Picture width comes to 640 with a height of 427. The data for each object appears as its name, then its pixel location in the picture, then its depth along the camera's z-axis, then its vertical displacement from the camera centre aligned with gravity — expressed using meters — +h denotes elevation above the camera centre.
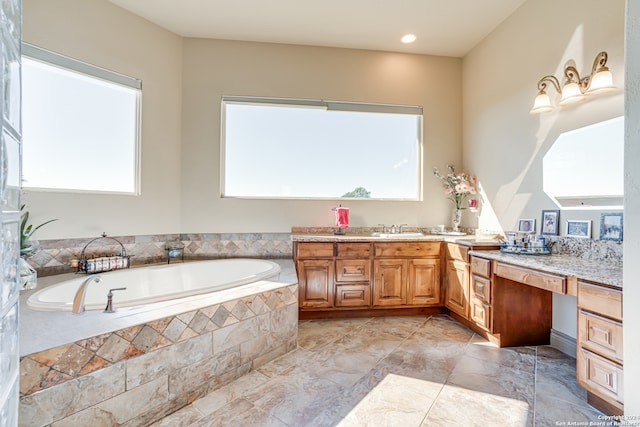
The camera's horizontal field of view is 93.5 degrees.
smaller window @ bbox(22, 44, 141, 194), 2.44 +0.76
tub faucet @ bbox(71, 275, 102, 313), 1.61 -0.48
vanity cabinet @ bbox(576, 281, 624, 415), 1.48 -0.68
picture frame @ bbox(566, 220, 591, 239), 2.16 -0.10
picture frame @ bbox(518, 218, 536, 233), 2.62 -0.10
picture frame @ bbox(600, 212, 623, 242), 1.94 -0.07
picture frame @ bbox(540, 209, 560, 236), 2.39 -0.07
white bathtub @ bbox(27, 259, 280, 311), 1.78 -0.57
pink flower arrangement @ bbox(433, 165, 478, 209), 3.42 +0.34
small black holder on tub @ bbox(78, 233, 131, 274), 2.51 -0.45
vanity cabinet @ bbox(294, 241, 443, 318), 2.99 -0.64
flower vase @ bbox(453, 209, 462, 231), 3.55 -0.06
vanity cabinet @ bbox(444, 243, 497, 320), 2.49 -0.65
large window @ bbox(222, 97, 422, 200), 3.46 +0.76
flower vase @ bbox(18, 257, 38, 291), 2.03 -0.46
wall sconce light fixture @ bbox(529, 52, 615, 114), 1.98 +0.93
